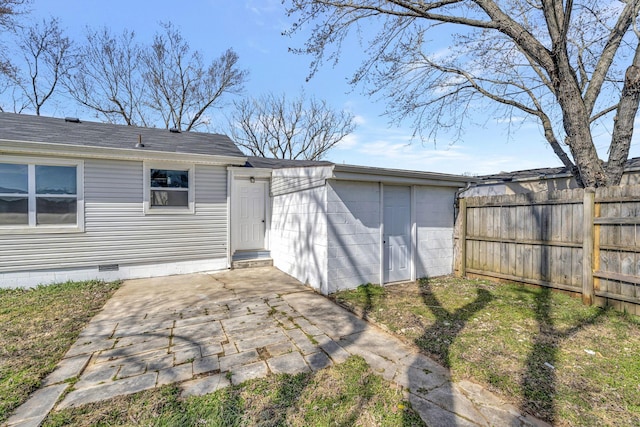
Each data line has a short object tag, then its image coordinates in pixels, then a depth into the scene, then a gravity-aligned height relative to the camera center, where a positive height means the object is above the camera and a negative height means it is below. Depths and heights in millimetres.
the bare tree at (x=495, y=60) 5234 +3898
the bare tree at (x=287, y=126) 19703 +6243
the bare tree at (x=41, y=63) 13773 +7648
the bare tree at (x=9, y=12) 8430 +6107
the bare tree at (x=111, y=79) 15289 +7545
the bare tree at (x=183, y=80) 16734 +8300
